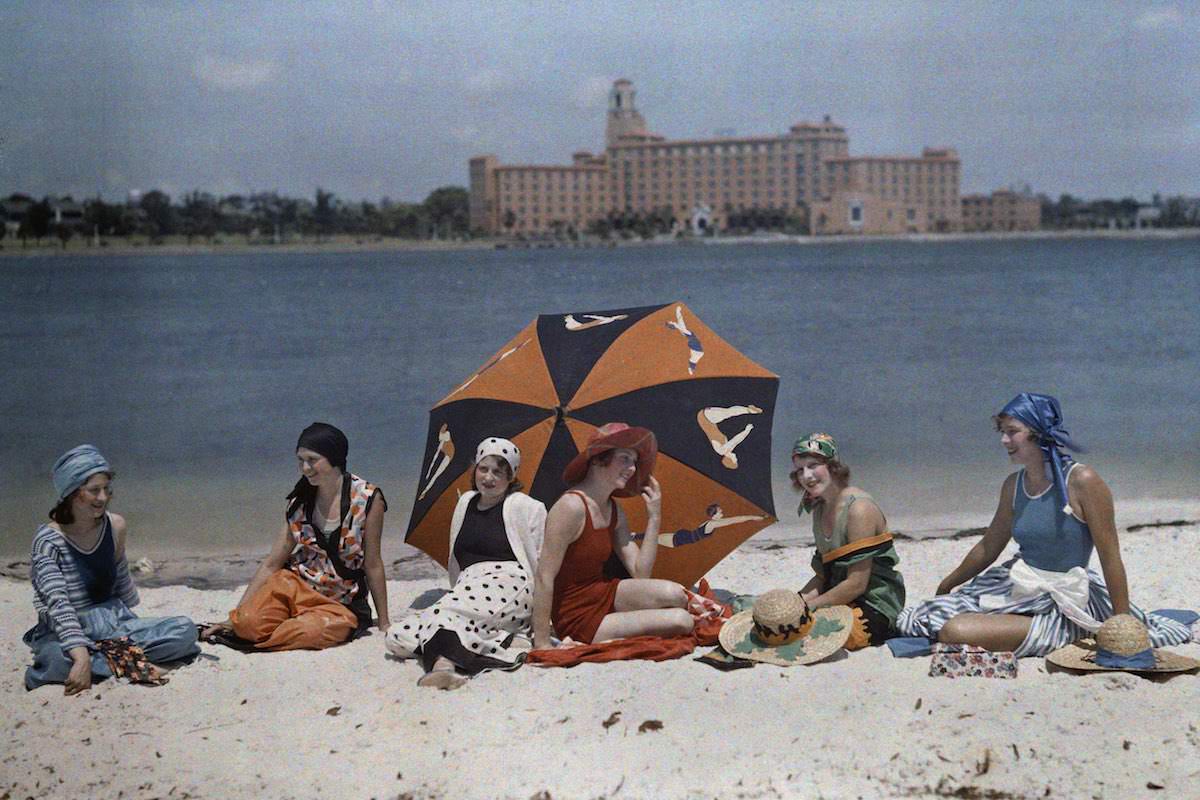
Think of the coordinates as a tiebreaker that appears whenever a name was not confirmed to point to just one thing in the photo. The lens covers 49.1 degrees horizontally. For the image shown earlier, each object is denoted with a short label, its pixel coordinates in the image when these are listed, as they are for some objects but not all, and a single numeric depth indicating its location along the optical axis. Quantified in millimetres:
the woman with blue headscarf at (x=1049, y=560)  5193
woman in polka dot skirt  5297
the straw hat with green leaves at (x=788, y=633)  5262
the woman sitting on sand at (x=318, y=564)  5707
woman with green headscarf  5426
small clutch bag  5066
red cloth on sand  5320
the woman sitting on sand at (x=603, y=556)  5414
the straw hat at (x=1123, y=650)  4926
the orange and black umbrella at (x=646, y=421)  5914
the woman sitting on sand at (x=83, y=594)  5168
